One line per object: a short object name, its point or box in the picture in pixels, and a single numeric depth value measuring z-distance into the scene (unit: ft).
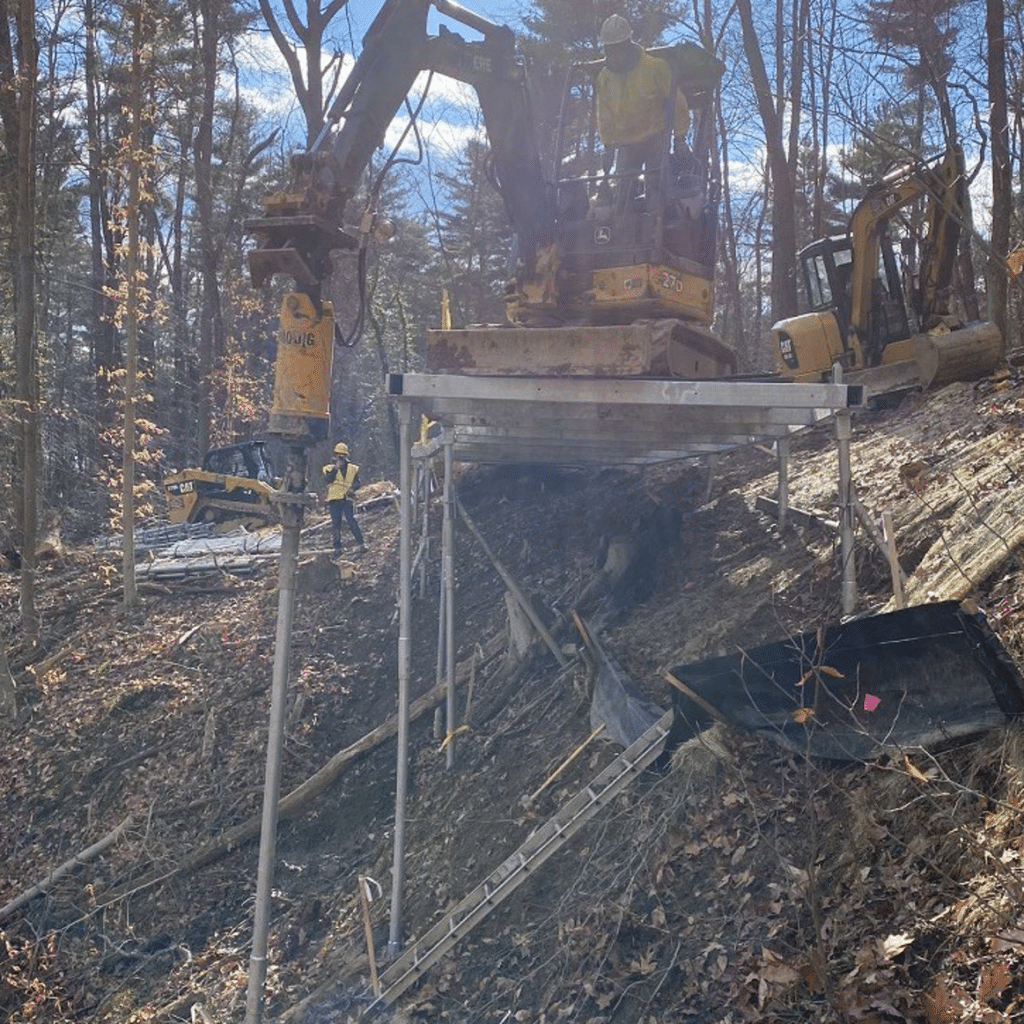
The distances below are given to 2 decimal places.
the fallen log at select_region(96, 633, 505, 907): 32.22
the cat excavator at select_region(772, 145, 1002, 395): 44.96
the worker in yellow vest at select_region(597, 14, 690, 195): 28.45
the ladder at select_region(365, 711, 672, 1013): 21.91
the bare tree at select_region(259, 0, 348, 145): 77.20
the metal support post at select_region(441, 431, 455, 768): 28.53
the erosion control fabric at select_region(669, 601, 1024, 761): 16.99
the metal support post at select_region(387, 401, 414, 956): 23.63
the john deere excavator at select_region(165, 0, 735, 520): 22.30
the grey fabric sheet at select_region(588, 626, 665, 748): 23.73
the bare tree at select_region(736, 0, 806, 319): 62.80
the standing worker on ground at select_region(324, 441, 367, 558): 53.21
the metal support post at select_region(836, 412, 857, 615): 22.00
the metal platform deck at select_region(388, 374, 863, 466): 21.77
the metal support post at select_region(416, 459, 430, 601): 42.75
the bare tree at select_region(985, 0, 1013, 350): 43.42
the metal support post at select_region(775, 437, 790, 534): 30.99
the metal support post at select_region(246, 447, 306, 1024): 21.36
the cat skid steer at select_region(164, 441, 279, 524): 71.61
